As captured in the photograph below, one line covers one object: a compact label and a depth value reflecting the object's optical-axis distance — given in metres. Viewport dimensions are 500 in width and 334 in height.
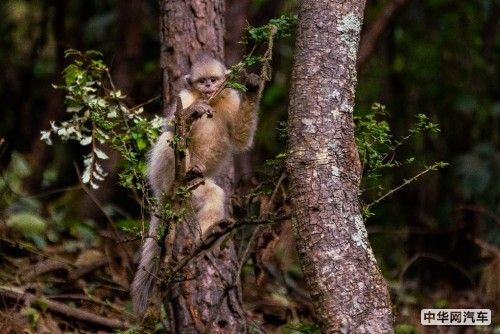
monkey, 10.58
